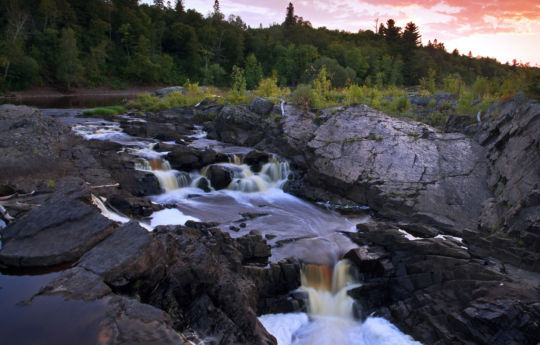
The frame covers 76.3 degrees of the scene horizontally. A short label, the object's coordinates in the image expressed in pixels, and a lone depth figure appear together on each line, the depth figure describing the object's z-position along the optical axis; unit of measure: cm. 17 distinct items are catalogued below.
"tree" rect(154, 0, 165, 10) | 8840
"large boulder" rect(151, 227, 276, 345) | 499
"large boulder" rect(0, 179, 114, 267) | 542
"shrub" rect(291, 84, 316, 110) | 1903
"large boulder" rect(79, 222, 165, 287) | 487
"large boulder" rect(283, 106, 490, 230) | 1138
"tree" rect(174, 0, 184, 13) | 7909
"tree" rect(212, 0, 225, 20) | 8481
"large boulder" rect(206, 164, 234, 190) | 1344
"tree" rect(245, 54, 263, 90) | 5809
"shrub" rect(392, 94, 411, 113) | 1862
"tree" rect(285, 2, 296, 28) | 9306
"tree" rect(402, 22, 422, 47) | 7019
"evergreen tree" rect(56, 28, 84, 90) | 4481
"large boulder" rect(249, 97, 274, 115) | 1912
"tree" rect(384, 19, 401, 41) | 7838
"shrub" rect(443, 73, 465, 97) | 2015
